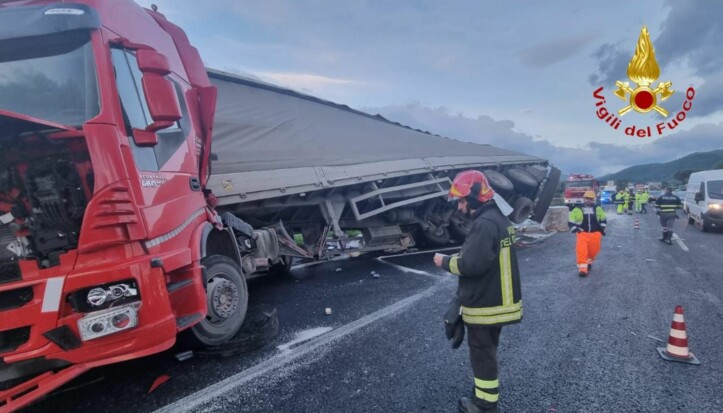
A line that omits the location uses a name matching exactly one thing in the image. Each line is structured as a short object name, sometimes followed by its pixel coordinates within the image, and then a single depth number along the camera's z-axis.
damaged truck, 1.99
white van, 10.45
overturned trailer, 4.36
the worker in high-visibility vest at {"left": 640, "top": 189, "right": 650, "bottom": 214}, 19.91
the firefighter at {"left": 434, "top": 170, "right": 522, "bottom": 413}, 2.21
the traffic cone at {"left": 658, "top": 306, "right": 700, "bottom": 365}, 2.93
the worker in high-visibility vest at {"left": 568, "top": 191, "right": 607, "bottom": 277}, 5.82
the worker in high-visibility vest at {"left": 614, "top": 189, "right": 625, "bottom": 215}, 20.06
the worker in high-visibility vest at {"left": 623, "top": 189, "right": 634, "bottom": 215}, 20.12
